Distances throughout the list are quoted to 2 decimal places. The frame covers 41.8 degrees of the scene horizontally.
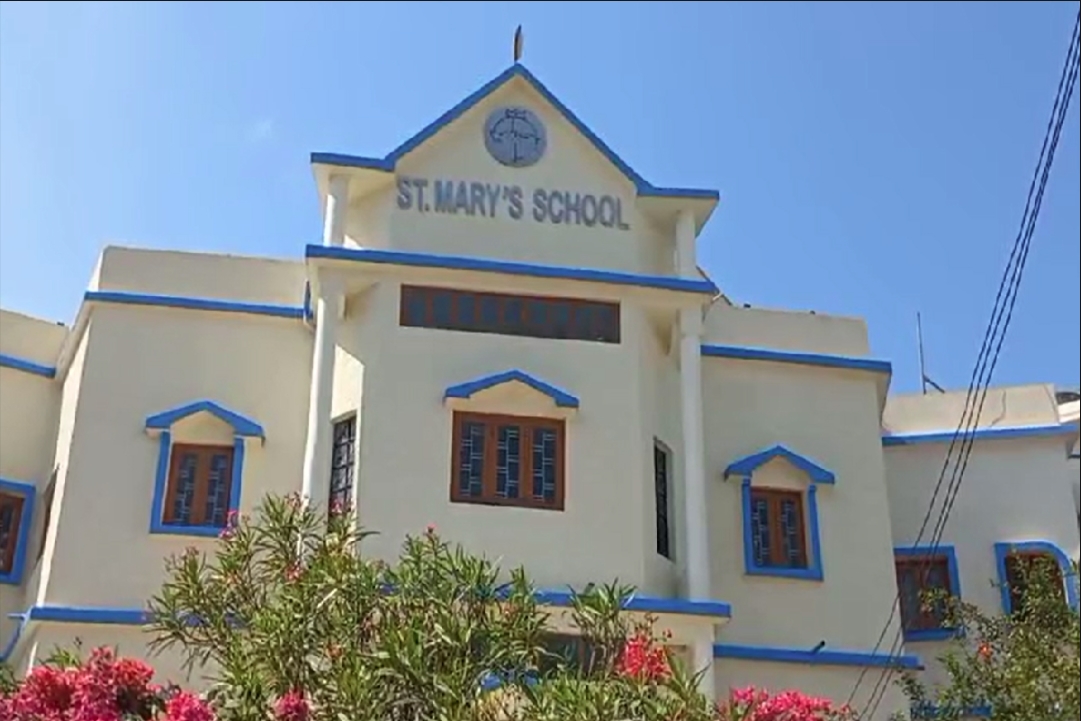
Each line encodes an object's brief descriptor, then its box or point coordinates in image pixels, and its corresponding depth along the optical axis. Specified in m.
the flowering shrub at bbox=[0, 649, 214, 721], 9.62
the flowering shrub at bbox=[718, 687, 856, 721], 10.23
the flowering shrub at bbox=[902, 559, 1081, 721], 10.24
